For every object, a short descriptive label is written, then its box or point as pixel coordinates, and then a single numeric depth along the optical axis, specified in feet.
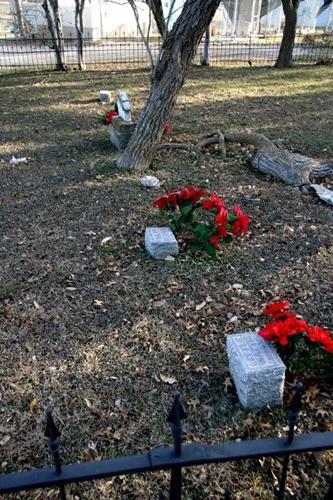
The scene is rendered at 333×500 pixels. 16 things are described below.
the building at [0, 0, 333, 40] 81.46
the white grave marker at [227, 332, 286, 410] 7.49
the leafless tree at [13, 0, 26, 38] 62.69
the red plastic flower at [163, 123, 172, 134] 22.60
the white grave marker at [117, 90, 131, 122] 21.35
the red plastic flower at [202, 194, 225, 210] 11.86
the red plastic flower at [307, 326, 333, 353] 7.43
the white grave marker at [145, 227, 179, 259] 12.09
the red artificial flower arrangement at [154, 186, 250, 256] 11.84
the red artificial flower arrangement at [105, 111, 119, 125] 24.30
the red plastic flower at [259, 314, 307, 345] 7.55
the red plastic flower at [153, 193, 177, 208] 12.78
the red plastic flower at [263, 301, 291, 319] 8.05
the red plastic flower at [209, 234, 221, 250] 11.83
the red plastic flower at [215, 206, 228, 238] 11.59
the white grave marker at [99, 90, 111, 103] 30.55
